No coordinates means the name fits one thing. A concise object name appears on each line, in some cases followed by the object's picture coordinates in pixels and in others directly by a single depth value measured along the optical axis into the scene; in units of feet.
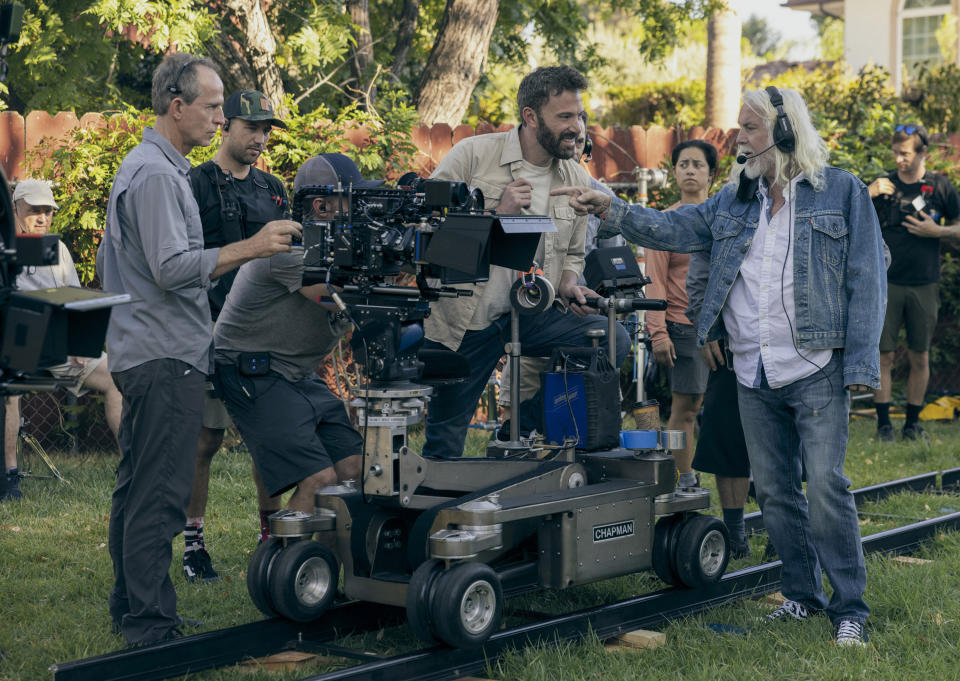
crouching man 17.57
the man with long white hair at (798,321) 16.37
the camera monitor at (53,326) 11.87
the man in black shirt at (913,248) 34.58
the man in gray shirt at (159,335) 15.57
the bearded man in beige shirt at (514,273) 19.53
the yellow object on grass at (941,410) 37.70
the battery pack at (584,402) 18.12
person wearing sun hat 26.37
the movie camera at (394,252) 15.39
